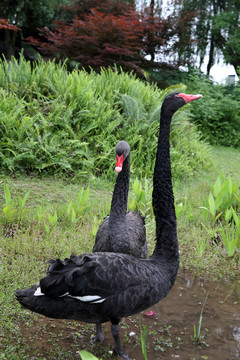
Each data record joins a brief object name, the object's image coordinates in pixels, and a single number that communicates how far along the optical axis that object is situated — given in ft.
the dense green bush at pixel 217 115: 41.63
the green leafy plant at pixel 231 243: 12.34
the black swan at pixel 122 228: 9.86
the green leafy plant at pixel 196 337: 8.27
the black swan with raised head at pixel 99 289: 6.98
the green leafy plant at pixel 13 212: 13.07
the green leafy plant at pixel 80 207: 14.26
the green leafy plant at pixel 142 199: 15.19
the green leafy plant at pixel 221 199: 14.58
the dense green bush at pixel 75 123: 20.03
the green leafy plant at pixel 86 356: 5.91
